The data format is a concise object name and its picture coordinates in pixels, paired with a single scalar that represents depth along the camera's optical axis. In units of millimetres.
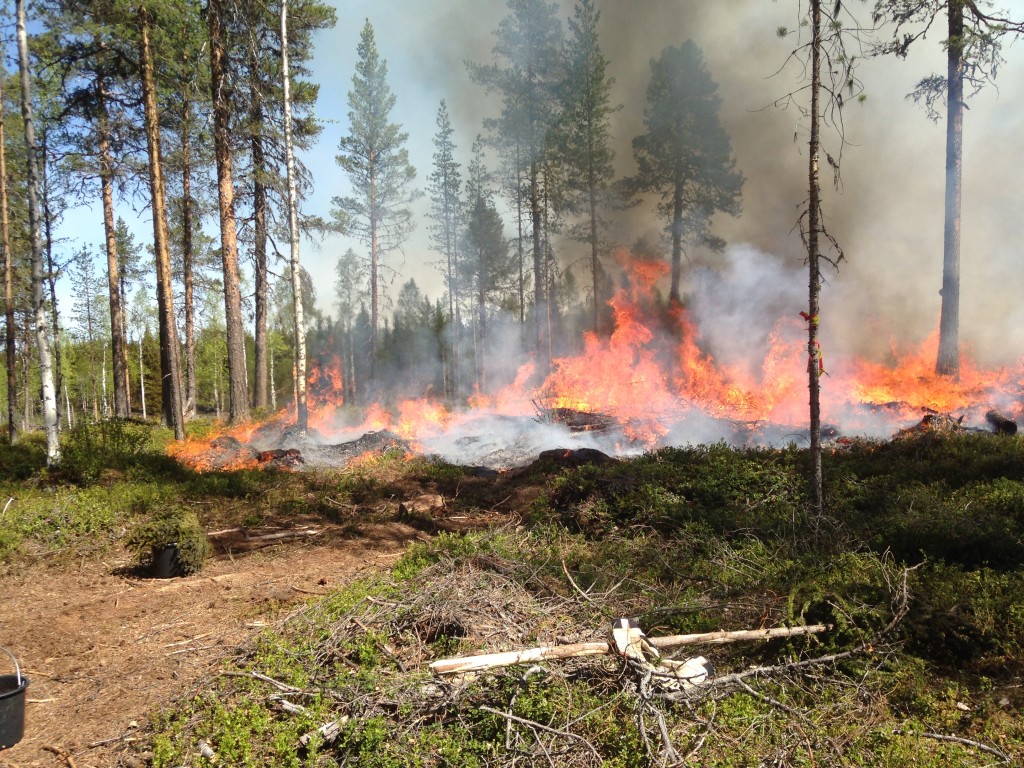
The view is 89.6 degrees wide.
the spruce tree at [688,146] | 25484
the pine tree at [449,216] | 37644
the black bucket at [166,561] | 6797
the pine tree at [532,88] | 25844
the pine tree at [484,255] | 40344
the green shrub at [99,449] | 9820
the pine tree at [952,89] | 12930
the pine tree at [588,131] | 26031
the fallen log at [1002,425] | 10353
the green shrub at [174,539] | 6824
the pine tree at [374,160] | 29453
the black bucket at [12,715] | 3523
